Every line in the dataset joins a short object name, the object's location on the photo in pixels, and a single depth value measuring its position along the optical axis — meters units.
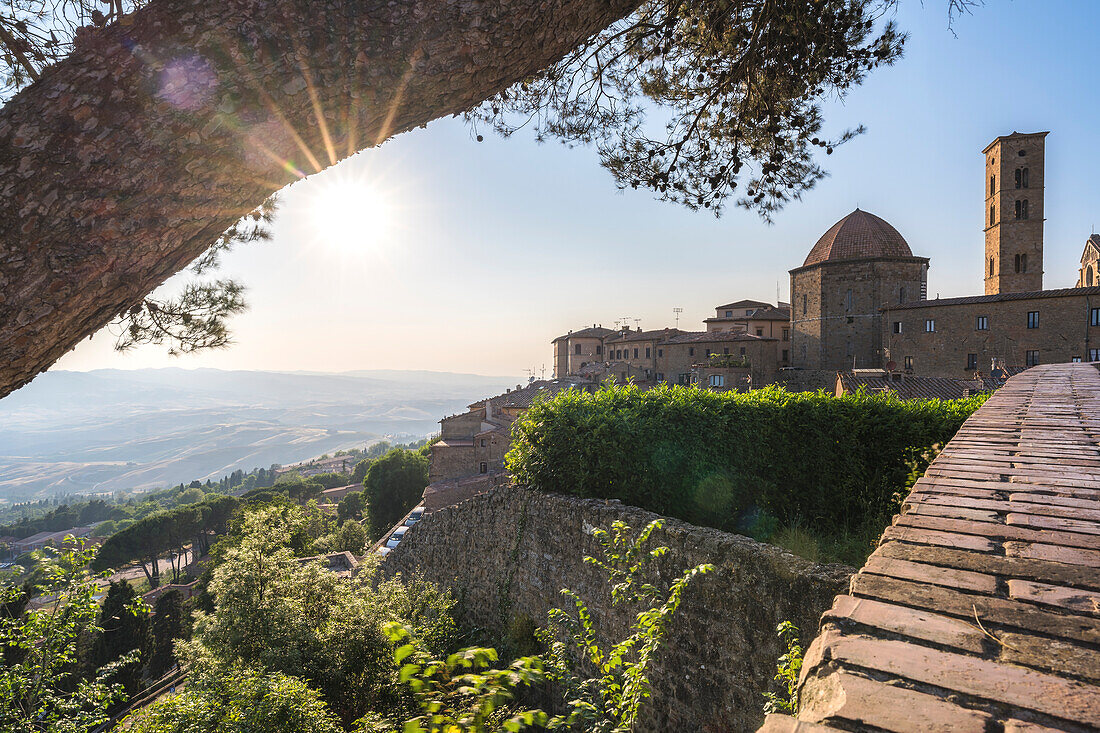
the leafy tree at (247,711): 5.14
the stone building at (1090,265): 45.38
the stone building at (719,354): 40.25
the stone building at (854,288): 36.31
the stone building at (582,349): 61.34
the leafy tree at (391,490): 42.62
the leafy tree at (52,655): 5.76
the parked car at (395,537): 29.72
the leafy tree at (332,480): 90.44
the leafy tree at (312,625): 6.79
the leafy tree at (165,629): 25.39
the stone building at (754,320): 48.31
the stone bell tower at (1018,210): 39.12
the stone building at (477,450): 32.06
